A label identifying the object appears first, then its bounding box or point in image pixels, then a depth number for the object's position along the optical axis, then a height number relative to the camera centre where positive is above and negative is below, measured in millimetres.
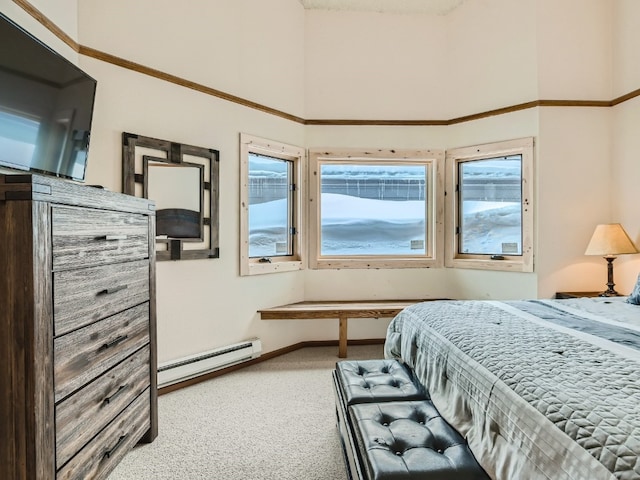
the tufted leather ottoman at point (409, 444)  1215 -765
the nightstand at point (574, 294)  3377 -532
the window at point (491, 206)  3625 +321
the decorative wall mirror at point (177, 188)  2758 +394
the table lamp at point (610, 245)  3135 -73
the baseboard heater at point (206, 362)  2850 -1030
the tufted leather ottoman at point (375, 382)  1802 -768
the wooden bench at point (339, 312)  3586 -726
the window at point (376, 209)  4105 +320
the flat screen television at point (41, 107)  1634 +655
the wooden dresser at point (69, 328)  1267 -361
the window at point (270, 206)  3506 +327
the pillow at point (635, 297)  2243 -369
